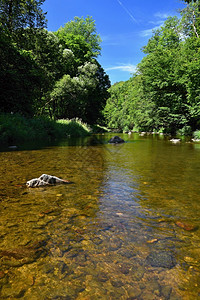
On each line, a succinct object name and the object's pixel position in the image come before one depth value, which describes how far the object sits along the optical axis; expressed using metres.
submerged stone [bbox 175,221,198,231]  2.28
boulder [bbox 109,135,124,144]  15.43
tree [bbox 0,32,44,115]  16.31
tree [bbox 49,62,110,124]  29.14
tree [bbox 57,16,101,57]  41.75
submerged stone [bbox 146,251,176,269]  1.67
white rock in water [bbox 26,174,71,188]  3.73
